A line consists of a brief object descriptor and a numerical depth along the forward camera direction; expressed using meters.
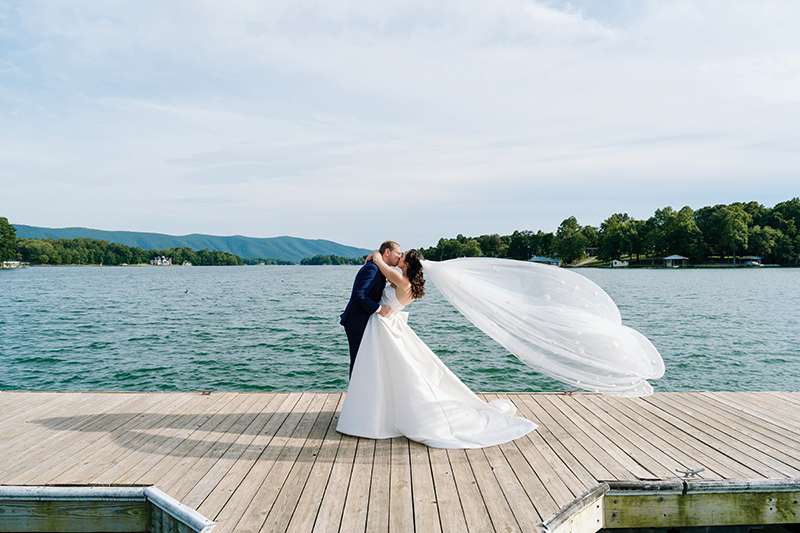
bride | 4.44
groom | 4.57
